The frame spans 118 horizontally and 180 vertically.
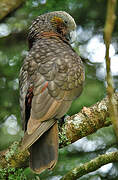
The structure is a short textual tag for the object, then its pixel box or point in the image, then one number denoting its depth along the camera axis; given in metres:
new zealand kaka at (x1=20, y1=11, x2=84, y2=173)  6.27
